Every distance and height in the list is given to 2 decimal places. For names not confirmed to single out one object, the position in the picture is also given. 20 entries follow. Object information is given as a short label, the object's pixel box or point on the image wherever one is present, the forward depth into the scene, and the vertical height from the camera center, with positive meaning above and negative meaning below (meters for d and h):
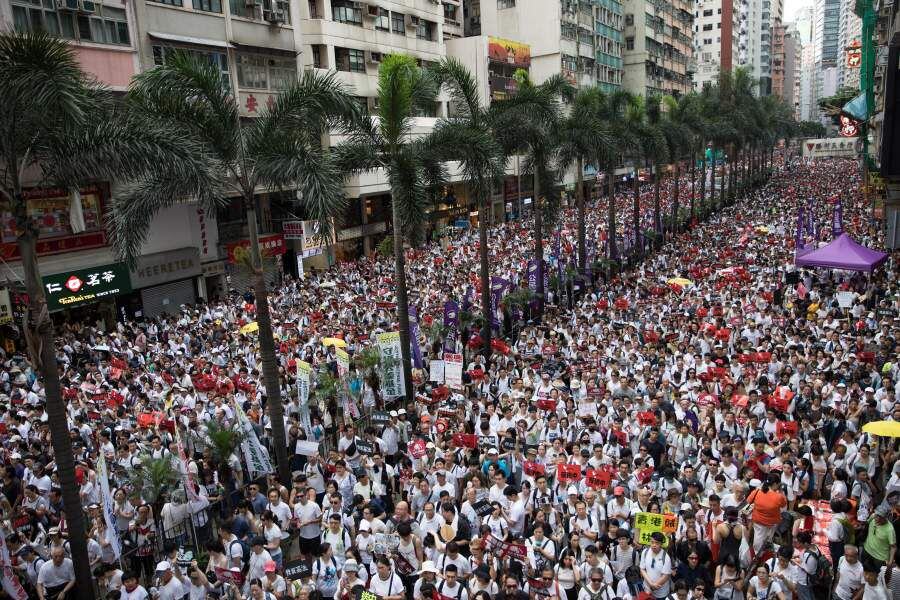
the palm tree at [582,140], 26.50 +0.64
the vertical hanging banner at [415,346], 17.28 -4.20
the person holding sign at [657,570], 7.75 -4.43
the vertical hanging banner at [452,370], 15.06 -4.20
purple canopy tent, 20.36 -3.31
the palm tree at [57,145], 8.63 +0.61
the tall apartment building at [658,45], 76.31 +12.06
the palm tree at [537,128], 20.86 +0.98
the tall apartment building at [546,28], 58.53 +10.94
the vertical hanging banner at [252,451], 11.77 -4.45
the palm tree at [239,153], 11.77 +0.45
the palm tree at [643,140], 33.81 +0.61
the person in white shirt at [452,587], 7.43 -4.29
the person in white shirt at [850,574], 7.31 -4.35
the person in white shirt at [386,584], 7.69 -4.37
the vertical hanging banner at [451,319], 19.53 -4.10
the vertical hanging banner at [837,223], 25.44 -2.86
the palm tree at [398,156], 15.88 +0.34
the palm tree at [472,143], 17.42 +0.53
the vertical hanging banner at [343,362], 14.48 -3.74
